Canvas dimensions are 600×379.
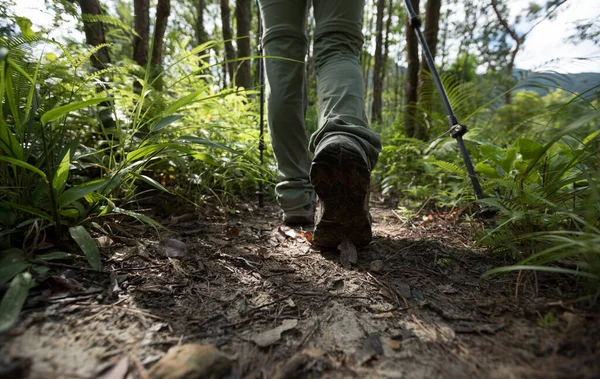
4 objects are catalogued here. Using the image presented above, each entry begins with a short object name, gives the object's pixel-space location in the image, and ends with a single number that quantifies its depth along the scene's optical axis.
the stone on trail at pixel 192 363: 0.59
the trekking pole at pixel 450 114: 1.50
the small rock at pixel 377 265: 1.17
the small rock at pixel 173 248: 1.21
